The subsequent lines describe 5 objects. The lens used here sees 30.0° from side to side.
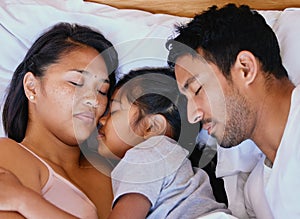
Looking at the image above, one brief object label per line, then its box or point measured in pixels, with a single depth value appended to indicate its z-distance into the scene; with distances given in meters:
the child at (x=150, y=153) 1.28
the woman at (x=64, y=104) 1.39
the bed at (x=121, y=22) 1.53
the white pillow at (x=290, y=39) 1.40
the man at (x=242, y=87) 1.30
